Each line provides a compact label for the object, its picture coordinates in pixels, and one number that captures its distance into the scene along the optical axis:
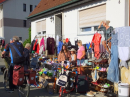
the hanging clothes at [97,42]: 7.33
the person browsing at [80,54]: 7.47
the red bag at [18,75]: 5.33
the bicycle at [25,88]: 5.45
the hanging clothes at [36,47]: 11.23
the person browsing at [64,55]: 7.89
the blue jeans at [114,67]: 6.00
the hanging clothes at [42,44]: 10.63
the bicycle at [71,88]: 6.00
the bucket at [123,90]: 5.39
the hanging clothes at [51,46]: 10.50
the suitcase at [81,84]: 6.55
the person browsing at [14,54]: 5.57
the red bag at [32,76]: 5.66
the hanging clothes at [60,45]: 10.18
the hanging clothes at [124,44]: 5.66
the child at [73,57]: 7.46
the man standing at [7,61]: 7.02
